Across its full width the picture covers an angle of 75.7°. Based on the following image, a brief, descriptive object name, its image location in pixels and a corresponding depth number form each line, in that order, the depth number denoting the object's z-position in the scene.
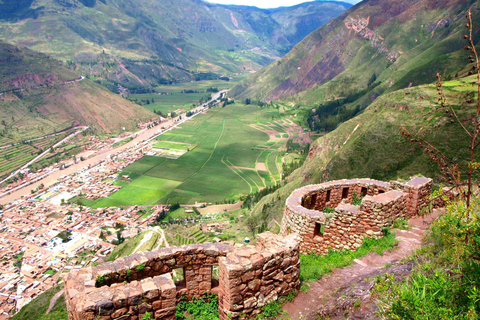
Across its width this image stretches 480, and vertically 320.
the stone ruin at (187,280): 10.03
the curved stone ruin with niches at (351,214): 15.90
